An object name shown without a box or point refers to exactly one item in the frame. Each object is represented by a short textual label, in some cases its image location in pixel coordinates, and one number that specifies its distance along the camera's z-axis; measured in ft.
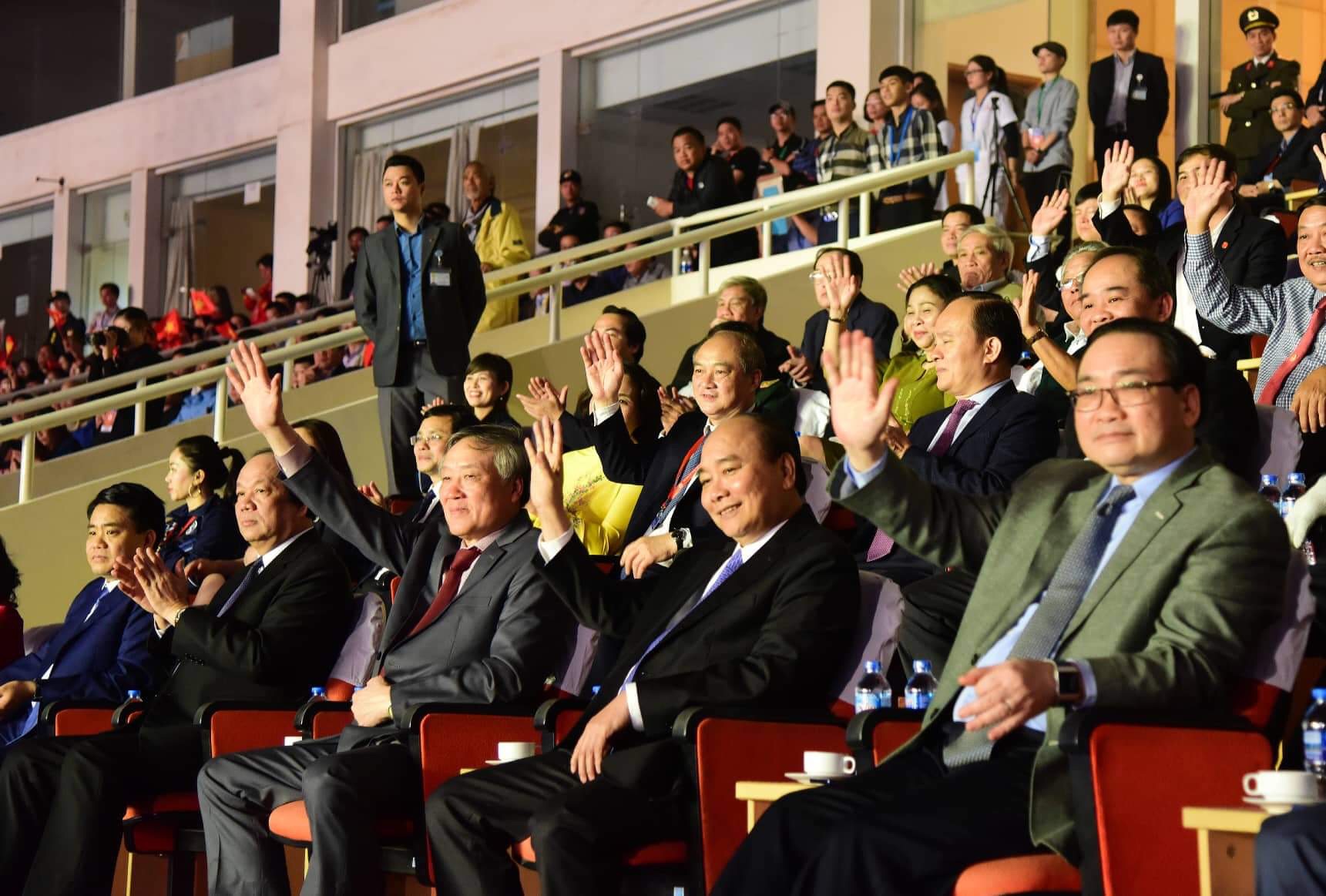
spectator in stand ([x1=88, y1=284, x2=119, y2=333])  51.24
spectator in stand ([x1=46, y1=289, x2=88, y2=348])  50.88
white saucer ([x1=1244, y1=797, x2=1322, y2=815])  8.25
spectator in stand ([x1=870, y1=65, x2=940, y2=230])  34.27
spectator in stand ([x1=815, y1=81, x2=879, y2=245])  34.63
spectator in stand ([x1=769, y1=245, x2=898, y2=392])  22.29
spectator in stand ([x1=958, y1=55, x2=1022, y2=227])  34.04
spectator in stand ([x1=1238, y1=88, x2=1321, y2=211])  29.37
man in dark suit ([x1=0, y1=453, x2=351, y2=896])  15.51
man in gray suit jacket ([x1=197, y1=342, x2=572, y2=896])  13.61
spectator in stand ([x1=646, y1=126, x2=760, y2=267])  36.09
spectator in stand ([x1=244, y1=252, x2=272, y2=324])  47.73
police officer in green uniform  31.89
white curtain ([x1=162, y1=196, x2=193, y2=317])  59.36
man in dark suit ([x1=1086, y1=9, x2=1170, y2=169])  33.94
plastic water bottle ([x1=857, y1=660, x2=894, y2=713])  11.85
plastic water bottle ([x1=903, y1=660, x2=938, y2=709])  12.22
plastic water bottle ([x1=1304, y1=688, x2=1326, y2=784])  9.08
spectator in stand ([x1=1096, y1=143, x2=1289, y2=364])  19.21
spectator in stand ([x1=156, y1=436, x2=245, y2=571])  21.13
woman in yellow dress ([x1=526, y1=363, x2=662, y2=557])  18.38
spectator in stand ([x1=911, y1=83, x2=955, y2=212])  34.42
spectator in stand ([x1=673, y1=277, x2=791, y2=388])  23.34
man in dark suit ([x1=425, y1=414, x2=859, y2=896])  11.57
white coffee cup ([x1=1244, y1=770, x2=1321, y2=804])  8.30
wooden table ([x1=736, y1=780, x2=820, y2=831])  10.33
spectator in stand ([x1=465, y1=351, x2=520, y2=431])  22.44
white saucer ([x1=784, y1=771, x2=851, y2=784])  10.61
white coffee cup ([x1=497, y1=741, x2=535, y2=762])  12.89
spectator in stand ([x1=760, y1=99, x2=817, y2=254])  35.74
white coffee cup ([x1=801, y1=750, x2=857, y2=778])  10.60
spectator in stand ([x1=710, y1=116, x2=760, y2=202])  36.58
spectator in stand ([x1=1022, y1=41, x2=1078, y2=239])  33.37
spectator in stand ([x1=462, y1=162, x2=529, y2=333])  34.53
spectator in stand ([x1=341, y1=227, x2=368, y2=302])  40.96
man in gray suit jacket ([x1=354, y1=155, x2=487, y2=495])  26.04
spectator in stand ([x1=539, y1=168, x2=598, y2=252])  38.34
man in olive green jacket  9.20
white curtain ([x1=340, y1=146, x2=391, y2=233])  53.21
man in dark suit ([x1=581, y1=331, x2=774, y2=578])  16.35
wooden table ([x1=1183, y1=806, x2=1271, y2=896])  8.12
